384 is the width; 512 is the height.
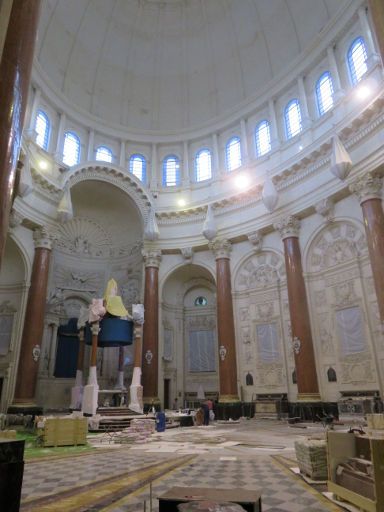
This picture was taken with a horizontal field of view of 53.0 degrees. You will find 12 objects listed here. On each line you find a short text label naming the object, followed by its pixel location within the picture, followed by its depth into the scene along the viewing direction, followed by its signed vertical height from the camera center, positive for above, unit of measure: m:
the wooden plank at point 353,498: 3.70 -1.01
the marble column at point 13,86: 3.83 +3.26
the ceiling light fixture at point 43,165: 20.81 +12.09
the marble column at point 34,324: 17.52 +3.49
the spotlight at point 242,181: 22.69 +12.18
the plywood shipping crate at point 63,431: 10.27 -0.78
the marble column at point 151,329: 21.05 +3.75
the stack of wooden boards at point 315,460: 5.51 -0.88
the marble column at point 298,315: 17.11 +3.54
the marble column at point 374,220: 14.48 +6.51
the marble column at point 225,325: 20.05 +3.68
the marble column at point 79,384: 18.28 +0.74
